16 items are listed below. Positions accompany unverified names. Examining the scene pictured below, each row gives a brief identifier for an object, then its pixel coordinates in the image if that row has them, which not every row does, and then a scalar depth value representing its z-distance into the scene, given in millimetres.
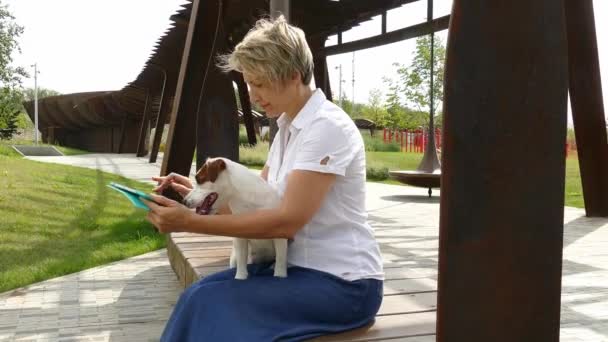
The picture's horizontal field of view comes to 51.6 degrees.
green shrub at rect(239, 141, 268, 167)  20484
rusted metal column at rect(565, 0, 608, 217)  7262
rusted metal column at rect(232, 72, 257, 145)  12317
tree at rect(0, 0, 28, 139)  44188
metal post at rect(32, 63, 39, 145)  41344
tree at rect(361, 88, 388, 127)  55075
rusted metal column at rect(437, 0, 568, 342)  1317
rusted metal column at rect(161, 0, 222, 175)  5945
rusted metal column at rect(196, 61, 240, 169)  6621
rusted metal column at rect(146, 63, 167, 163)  18395
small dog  2199
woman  1992
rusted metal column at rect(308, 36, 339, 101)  8578
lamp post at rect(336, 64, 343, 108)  52206
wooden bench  2182
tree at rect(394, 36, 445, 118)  27359
